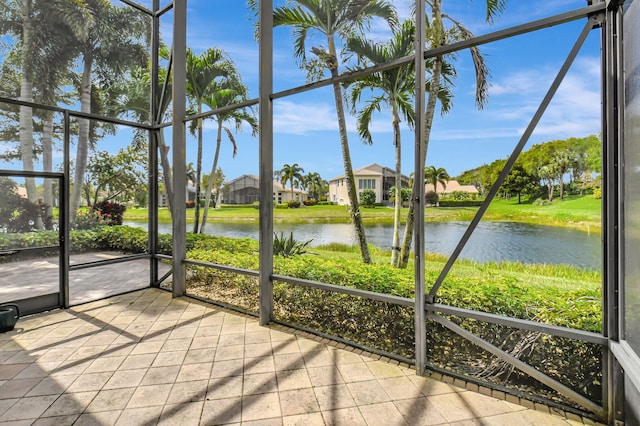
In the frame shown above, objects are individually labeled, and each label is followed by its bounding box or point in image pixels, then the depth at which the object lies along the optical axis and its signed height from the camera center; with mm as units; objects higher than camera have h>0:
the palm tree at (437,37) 4082 +2431
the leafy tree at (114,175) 4957 +630
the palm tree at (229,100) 7844 +2963
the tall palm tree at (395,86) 4375 +1922
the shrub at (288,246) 5141 -671
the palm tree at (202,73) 7505 +3541
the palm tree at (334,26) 4418 +2845
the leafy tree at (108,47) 5148 +2993
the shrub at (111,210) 5082 -19
